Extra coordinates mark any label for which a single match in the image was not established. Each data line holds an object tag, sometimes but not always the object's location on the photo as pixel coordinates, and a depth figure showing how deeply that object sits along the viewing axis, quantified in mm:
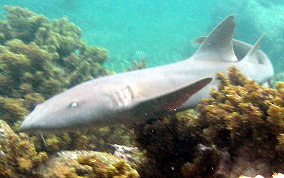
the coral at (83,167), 1660
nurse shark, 2568
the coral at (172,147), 2100
